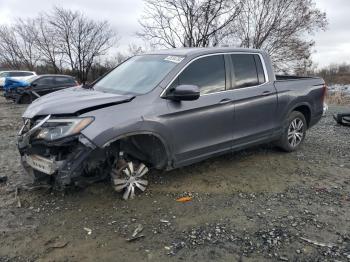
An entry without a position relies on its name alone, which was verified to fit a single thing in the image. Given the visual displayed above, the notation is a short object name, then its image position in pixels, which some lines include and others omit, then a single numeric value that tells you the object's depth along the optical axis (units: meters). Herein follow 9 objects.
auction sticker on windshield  4.26
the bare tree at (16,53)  40.22
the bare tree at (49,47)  36.38
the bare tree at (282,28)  27.25
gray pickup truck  3.46
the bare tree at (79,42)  35.25
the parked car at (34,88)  15.16
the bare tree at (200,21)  24.86
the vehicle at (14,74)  23.28
